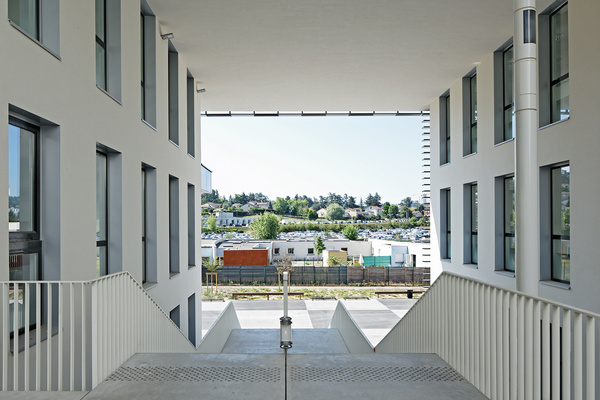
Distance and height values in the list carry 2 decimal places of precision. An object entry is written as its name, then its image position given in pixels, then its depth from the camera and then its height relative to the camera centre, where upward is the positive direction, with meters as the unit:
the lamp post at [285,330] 5.49 -1.61
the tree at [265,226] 73.31 -3.99
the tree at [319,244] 47.00 -4.45
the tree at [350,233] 68.75 -4.82
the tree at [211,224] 78.98 -3.80
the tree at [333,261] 36.84 -4.90
